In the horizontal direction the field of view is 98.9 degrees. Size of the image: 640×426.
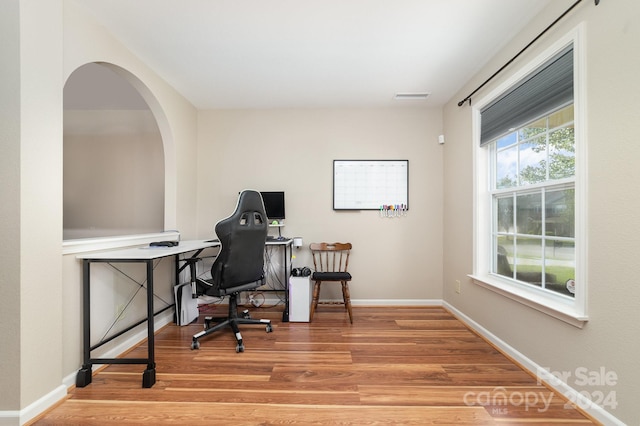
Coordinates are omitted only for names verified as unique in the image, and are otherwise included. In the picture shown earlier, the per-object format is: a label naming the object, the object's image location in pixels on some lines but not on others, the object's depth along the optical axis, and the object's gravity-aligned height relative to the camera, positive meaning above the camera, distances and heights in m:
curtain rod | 1.63 +1.21
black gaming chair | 2.32 -0.39
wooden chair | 3.02 -0.66
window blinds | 1.72 +0.84
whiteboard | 3.54 +0.39
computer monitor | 3.39 +0.13
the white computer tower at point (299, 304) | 2.99 -0.99
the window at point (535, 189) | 1.69 +0.18
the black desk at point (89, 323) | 1.82 -0.74
